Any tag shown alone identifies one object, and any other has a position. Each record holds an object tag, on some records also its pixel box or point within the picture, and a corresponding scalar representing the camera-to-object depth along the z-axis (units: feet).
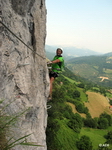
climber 20.71
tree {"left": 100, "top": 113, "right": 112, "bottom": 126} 179.87
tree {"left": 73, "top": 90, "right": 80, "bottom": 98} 238.19
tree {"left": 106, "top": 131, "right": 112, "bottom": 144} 126.37
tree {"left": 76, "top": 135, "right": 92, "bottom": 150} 97.89
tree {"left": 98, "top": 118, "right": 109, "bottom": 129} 163.32
